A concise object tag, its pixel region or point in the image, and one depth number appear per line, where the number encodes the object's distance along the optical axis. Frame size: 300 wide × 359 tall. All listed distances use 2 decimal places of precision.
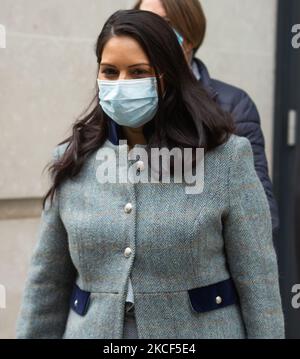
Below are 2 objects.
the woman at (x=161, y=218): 4.64
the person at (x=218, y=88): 6.15
